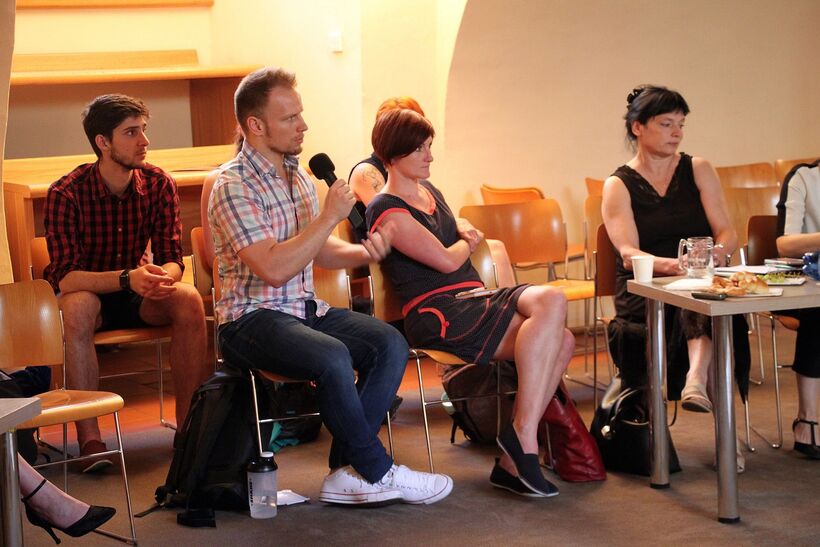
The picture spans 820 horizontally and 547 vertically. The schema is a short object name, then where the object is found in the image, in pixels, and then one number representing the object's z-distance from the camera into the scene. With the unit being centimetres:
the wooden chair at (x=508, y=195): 634
